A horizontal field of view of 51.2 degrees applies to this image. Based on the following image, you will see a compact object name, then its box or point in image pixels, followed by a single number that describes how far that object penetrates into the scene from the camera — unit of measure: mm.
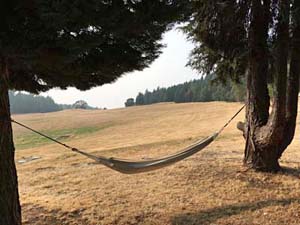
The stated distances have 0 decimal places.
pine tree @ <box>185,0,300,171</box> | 3713
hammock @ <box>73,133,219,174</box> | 3133
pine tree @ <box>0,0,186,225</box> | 1880
